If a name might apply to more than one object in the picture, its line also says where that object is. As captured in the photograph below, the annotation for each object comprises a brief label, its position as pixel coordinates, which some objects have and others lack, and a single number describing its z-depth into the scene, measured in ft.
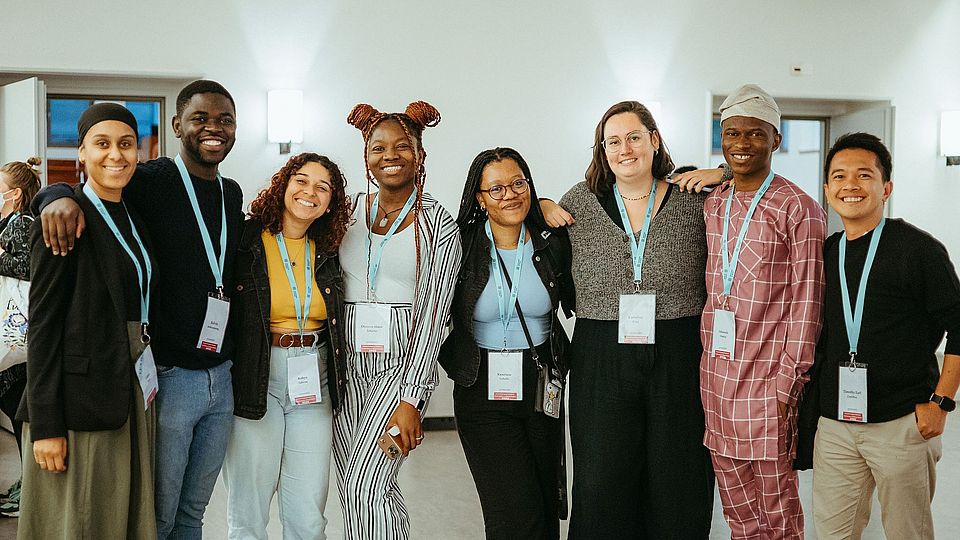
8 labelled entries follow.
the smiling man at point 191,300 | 8.41
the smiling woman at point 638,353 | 9.46
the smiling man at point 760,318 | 9.17
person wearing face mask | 12.25
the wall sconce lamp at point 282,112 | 19.13
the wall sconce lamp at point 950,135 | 22.31
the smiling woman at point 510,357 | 9.74
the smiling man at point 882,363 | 8.77
